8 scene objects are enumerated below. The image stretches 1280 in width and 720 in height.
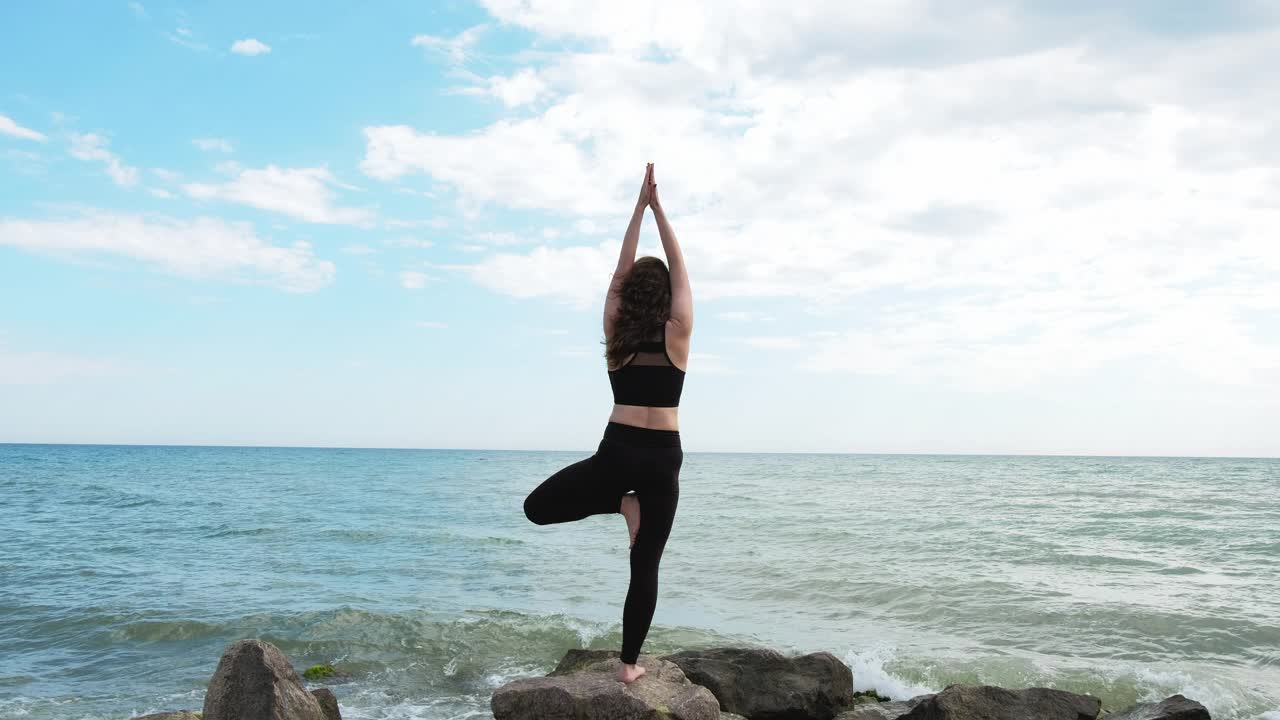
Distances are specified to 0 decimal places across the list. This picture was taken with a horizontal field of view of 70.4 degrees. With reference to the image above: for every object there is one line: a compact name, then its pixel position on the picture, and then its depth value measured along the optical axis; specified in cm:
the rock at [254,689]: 610
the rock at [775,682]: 759
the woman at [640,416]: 492
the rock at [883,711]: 740
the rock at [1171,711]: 693
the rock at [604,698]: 544
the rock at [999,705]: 707
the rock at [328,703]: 706
